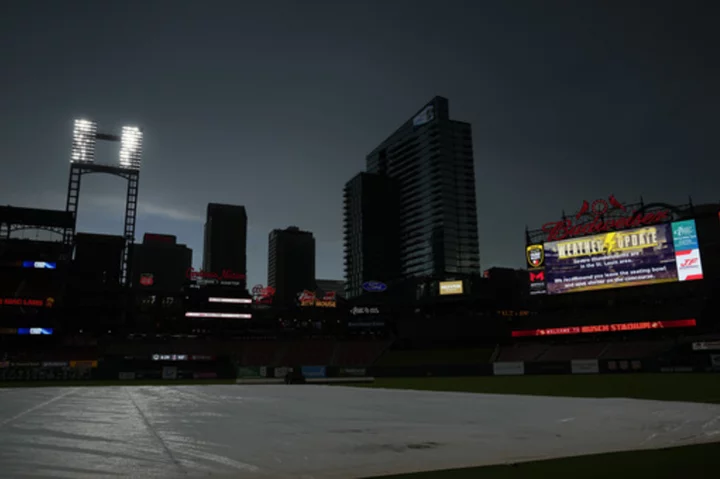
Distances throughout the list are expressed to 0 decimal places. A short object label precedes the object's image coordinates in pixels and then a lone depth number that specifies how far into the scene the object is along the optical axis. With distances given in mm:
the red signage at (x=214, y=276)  106625
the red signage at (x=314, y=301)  114438
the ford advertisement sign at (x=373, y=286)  117044
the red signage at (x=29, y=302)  79250
